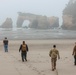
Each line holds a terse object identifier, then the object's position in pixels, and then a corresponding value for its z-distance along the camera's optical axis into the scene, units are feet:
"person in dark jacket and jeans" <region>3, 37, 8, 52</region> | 93.02
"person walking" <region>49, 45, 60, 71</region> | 54.29
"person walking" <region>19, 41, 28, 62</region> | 68.18
